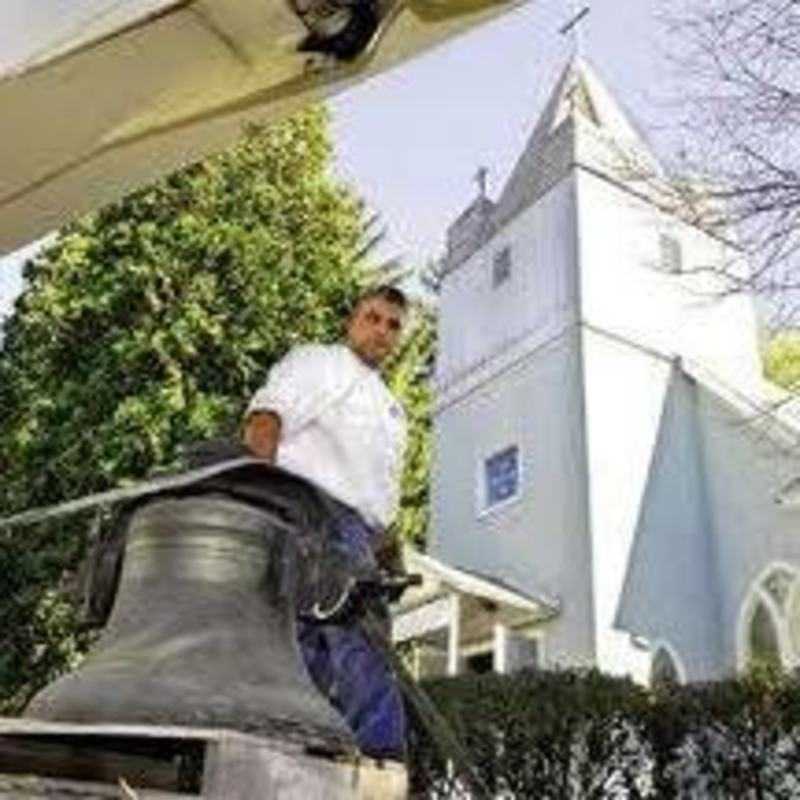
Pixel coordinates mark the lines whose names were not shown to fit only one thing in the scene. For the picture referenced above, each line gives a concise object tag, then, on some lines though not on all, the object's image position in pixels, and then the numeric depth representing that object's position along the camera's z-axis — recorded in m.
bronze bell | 2.03
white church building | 15.59
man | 2.79
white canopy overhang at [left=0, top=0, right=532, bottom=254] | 2.48
